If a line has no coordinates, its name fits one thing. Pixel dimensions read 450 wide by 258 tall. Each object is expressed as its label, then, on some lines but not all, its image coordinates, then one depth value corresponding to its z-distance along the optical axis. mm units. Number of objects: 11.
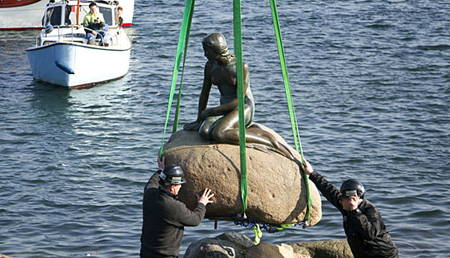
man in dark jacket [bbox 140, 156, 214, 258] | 14484
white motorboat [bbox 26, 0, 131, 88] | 42250
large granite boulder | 15148
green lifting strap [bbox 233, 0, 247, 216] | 14484
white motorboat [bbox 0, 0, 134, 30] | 61969
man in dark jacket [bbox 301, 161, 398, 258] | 14789
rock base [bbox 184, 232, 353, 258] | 17328
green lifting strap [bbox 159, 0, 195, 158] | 15547
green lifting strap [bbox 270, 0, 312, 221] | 15173
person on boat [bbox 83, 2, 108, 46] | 43250
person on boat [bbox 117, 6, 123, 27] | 46709
